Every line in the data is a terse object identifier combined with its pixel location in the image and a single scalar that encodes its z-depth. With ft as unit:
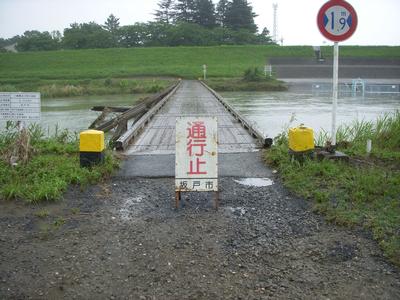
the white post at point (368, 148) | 20.06
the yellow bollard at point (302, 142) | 18.24
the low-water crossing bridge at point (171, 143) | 18.89
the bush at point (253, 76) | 96.37
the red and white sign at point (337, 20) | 18.06
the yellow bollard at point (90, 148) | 17.83
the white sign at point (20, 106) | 20.13
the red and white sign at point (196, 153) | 14.28
